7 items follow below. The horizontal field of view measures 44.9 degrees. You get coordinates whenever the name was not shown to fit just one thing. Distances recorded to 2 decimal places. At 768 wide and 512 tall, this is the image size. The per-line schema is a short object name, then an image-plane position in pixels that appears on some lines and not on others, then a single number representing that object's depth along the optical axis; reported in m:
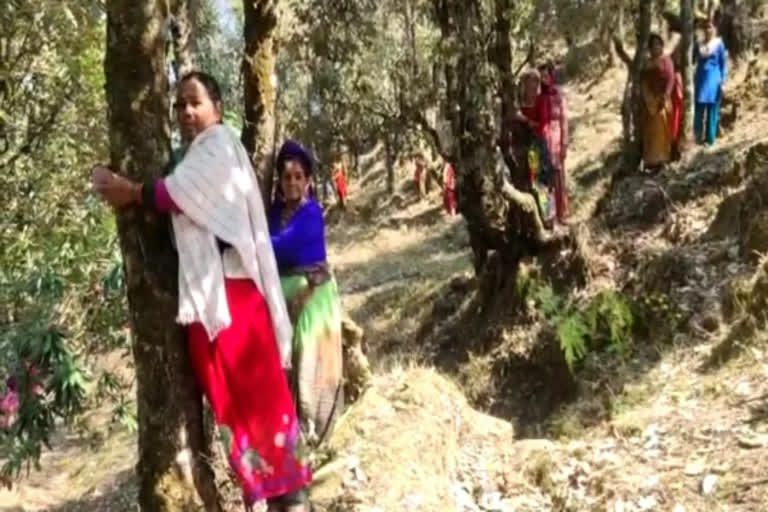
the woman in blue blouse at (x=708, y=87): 10.56
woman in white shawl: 2.95
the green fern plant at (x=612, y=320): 7.44
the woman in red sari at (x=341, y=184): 26.38
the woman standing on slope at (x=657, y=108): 9.91
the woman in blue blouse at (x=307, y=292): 4.07
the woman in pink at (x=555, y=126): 9.44
